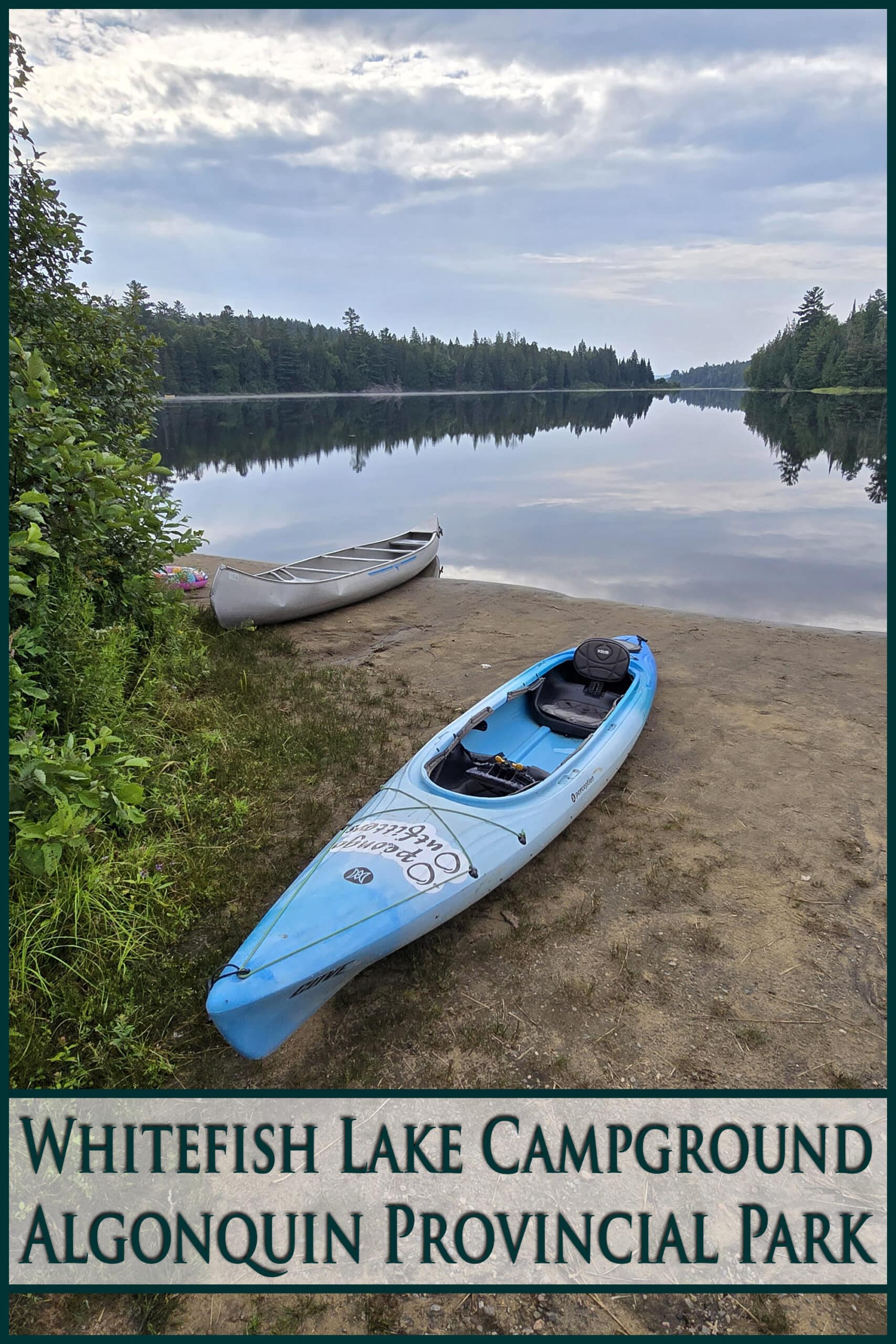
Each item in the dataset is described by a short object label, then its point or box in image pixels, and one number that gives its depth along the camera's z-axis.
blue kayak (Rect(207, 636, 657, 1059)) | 3.65
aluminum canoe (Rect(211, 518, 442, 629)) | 9.94
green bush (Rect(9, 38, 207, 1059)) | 3.88
